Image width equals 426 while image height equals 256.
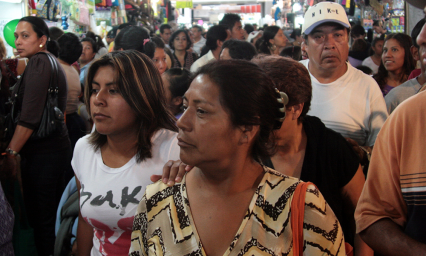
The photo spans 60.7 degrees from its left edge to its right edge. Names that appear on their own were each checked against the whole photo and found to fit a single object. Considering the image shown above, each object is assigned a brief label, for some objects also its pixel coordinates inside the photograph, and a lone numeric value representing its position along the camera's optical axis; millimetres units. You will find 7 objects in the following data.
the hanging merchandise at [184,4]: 16938
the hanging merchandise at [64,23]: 5487
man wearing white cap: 2402
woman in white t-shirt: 1777
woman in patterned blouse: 1237
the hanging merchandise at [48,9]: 5020
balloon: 4168
